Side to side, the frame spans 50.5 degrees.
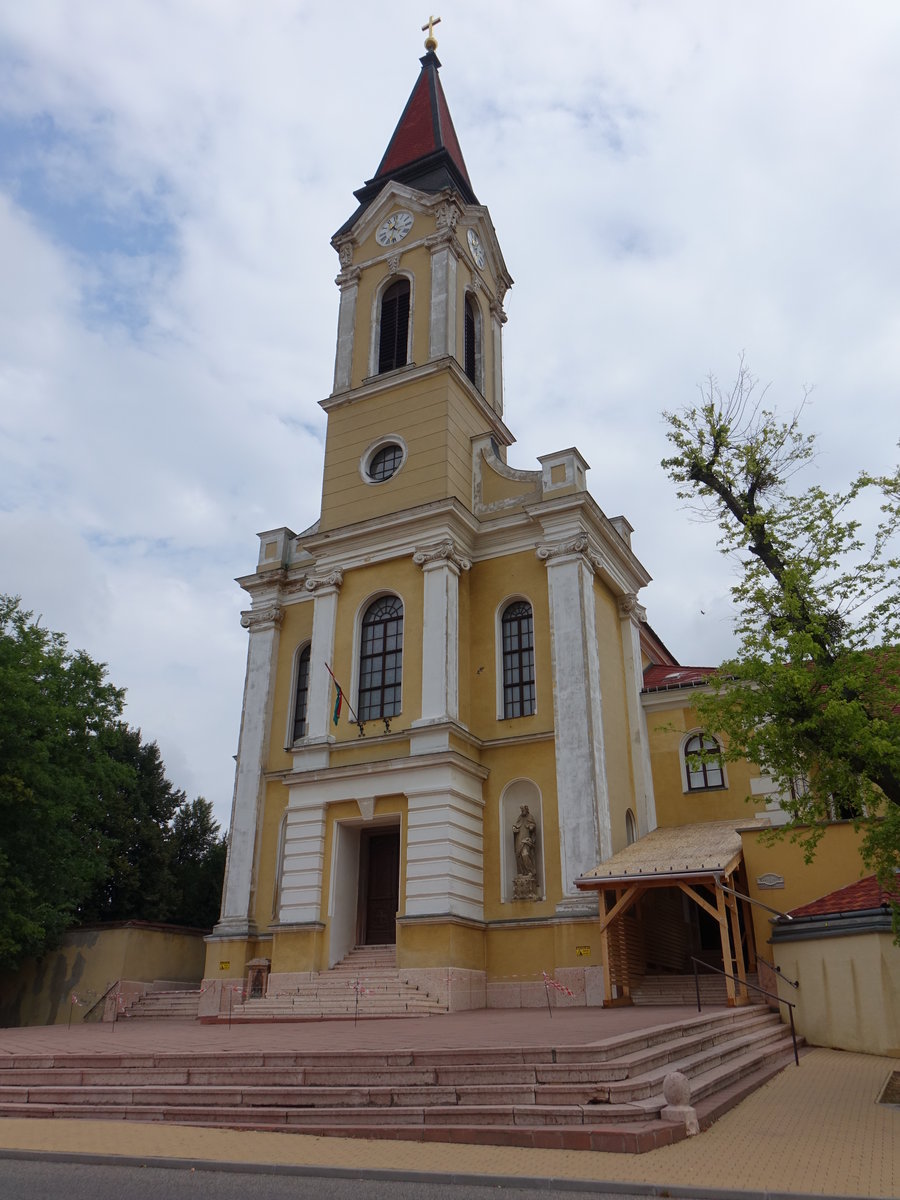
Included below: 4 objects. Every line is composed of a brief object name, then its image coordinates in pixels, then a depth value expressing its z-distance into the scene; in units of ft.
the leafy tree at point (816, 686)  38.63
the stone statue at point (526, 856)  74.28
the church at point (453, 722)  71.72
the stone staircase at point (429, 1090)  28.81
